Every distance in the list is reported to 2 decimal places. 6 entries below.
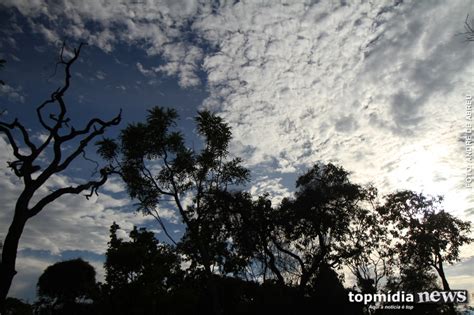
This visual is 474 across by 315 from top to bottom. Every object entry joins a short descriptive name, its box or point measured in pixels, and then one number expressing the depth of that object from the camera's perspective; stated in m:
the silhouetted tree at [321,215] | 26.17
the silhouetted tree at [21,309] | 13.27
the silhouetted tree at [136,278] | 11.02
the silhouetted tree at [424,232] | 28.50
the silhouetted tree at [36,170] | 8.73
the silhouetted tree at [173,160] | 21.11
